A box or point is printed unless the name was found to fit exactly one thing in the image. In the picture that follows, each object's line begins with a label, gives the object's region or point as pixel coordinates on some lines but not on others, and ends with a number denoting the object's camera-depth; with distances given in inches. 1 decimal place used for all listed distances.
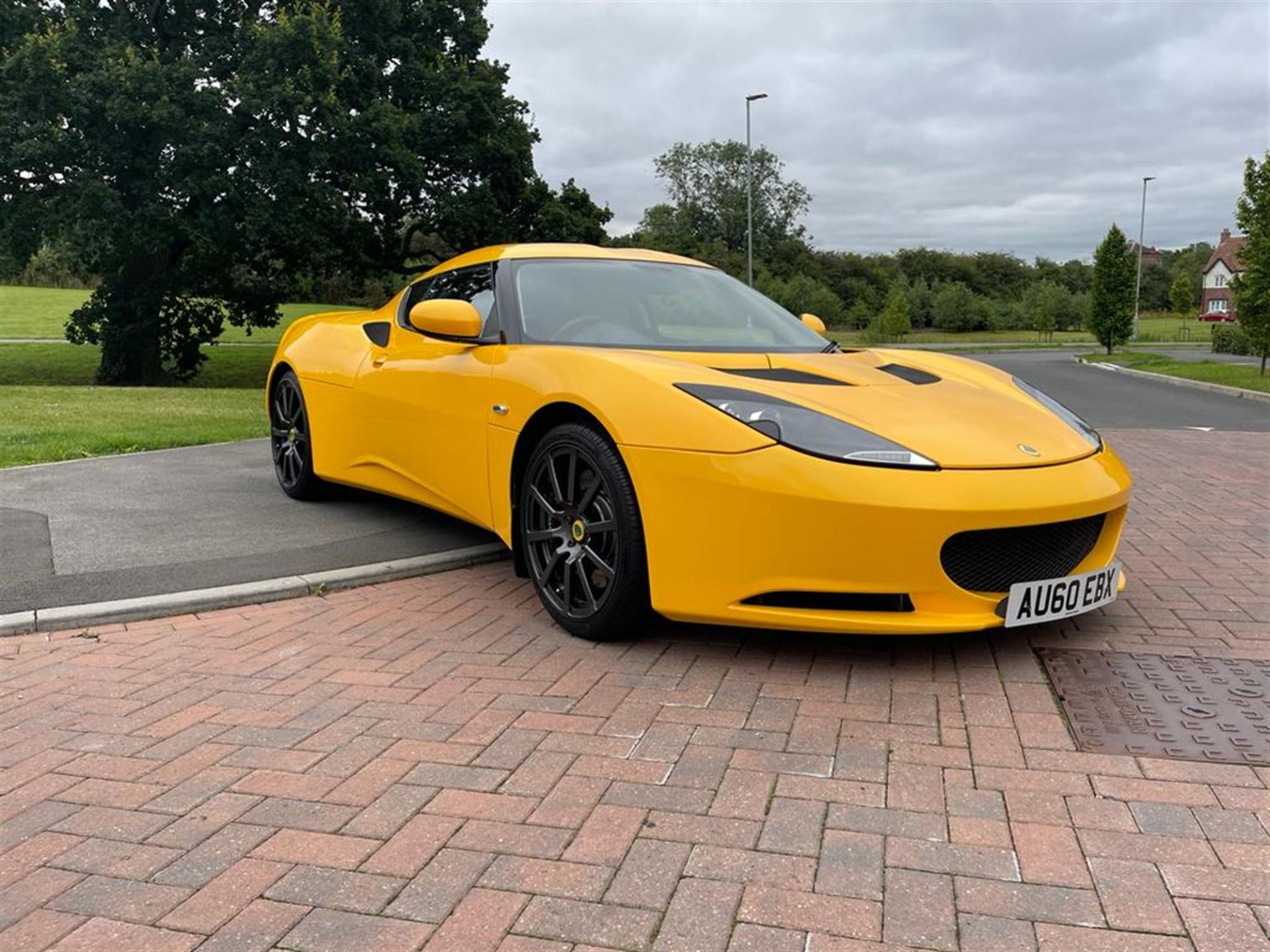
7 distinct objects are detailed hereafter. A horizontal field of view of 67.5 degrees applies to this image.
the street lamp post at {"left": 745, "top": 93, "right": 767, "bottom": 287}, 1115.3
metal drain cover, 104.0
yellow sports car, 117.6
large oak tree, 683.4
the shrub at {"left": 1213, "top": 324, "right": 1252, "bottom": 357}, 1229.1
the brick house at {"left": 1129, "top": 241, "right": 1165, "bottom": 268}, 3846.0
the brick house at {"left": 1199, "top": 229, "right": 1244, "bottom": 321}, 3570.4
